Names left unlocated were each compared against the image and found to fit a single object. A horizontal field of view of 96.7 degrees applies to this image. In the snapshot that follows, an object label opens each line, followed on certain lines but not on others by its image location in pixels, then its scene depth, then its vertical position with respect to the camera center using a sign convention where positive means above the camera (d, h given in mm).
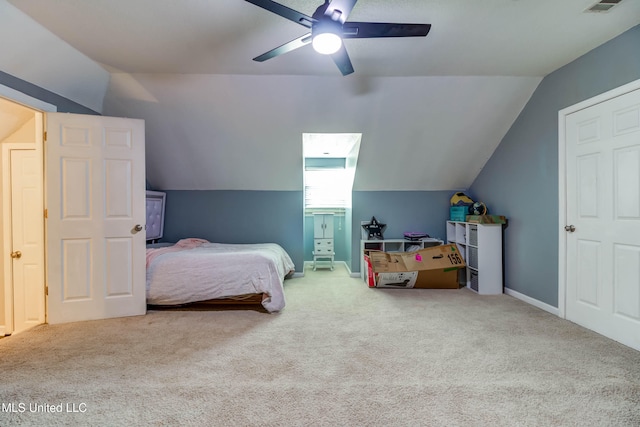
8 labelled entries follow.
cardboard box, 3895 -791
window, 5438 +438
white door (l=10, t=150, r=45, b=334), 2885 -295
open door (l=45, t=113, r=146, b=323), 2773 -48
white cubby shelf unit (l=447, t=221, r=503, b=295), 3768 -635
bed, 3076 -736
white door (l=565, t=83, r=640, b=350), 2320 -59
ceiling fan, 1691 +1196
